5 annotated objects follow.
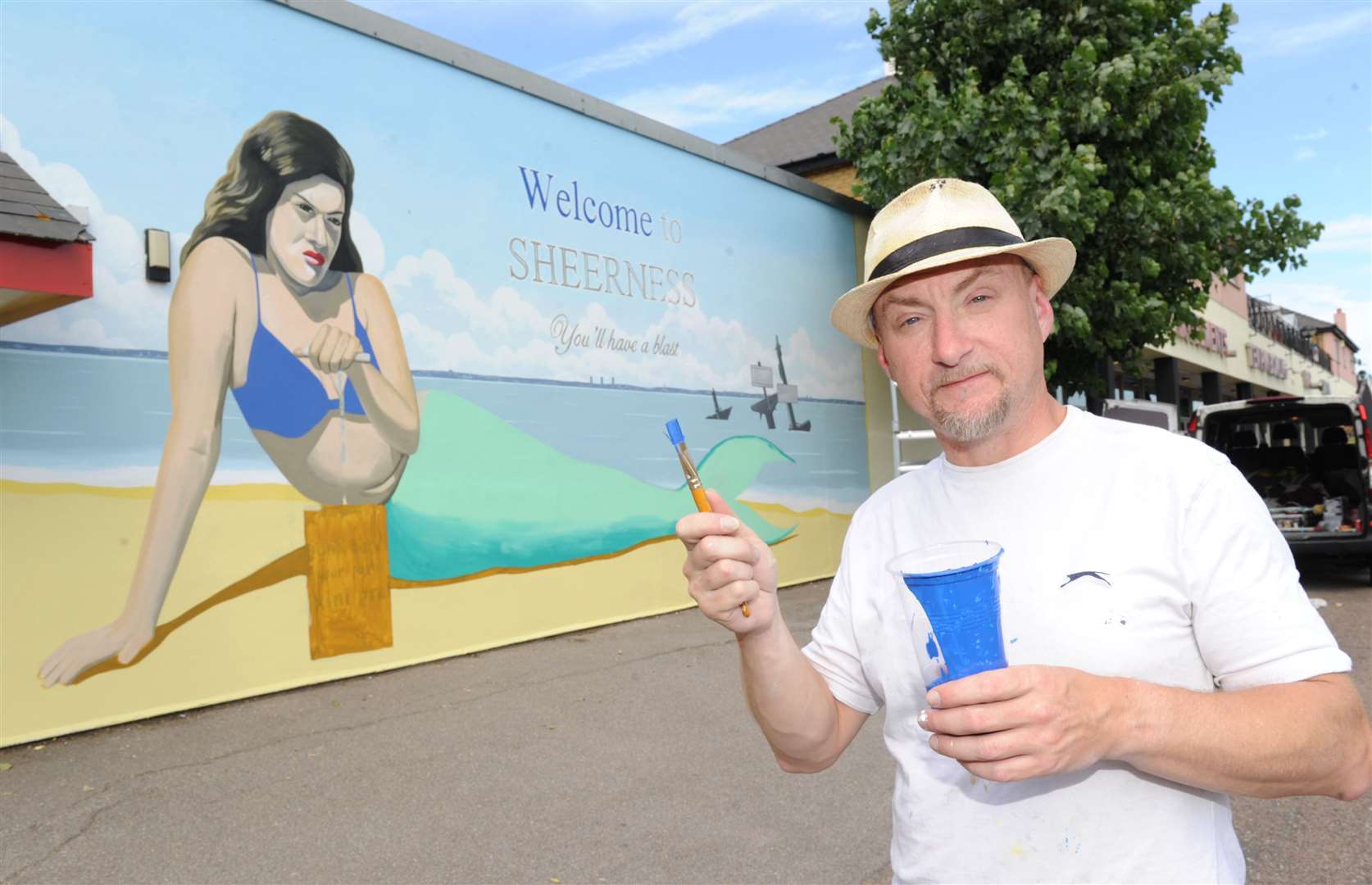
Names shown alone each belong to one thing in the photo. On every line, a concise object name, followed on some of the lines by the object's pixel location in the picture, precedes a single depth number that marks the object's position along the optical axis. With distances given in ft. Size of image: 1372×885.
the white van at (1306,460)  36.78
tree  44.29
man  4.83
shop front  99.76
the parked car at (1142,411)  45.83
